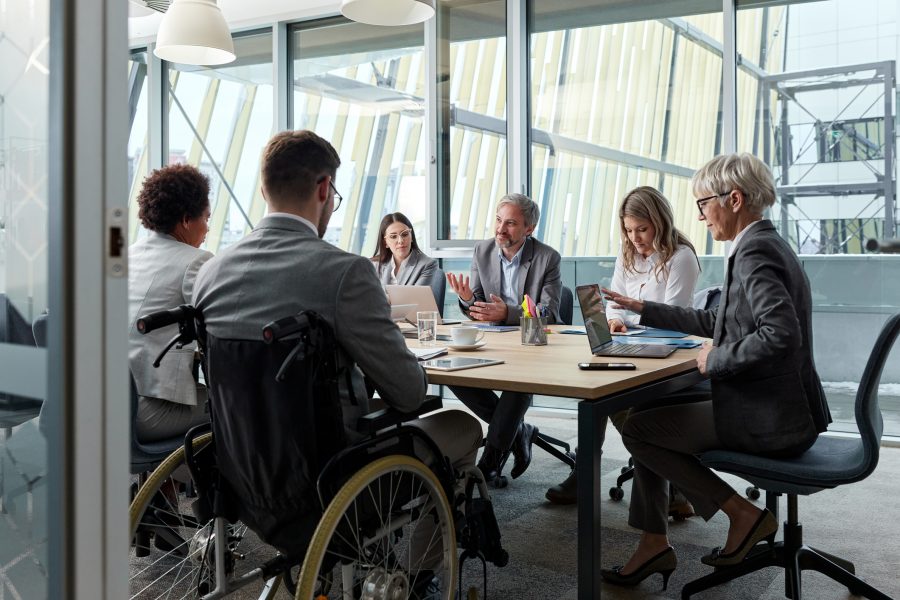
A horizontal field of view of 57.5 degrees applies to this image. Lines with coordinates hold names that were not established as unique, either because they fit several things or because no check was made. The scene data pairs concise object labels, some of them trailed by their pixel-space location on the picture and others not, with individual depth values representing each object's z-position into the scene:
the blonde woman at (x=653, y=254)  3.64
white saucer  2.87
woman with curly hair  2.51
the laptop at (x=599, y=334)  2.74
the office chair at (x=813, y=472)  2.10
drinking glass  3.11
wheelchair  1.63
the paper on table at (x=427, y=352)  2.67
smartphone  2.38
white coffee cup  2.85
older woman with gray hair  2.24
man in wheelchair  1.65
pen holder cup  3.06
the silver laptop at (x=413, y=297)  3.68
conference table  2.07
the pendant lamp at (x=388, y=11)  3.17
